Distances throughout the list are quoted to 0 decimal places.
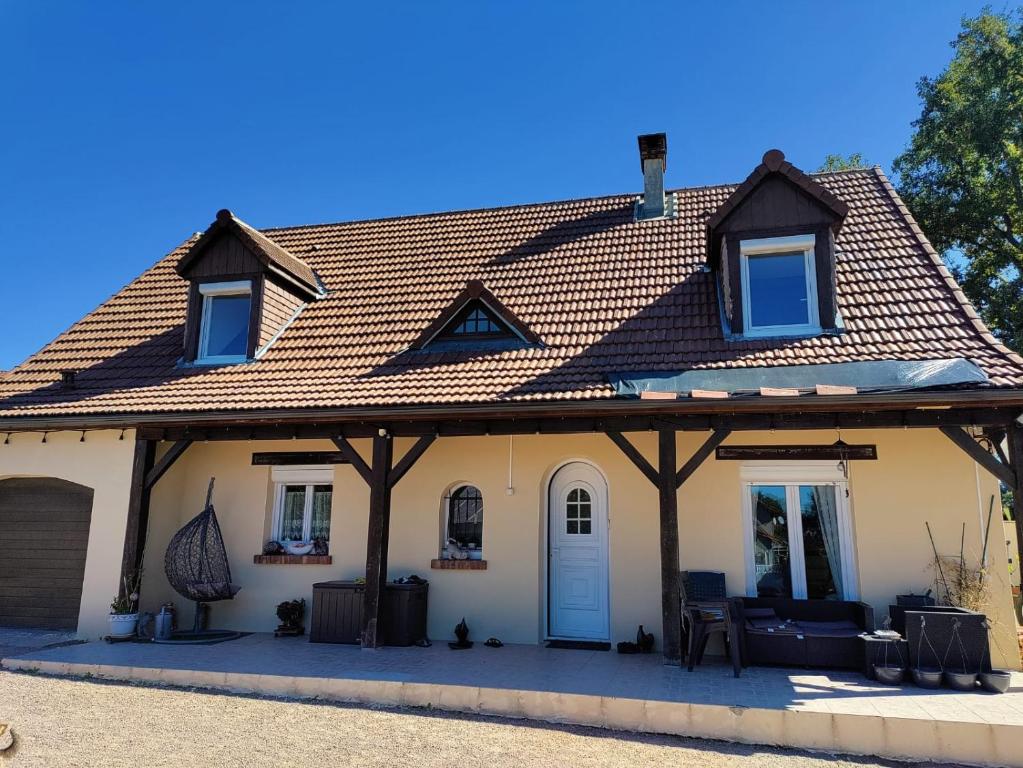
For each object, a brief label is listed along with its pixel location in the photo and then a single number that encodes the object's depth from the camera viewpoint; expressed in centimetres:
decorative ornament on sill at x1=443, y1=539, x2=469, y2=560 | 922
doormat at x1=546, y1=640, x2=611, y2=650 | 840
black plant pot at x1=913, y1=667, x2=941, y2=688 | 627
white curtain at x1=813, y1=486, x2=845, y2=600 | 809
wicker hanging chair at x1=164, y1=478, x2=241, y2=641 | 904
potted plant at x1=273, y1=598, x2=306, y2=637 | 918
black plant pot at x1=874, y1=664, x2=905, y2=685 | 644
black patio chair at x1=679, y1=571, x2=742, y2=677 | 675
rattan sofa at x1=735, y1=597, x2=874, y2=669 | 705
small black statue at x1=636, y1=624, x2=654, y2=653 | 798
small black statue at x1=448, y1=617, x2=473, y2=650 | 834
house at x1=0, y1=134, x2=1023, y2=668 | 750
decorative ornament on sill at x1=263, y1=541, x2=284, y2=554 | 984
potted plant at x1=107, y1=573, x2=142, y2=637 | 873
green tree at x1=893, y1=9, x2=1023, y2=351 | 1570
